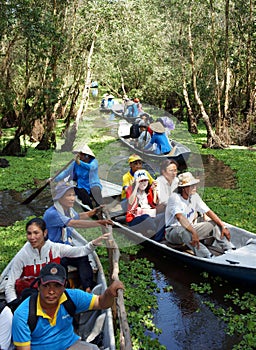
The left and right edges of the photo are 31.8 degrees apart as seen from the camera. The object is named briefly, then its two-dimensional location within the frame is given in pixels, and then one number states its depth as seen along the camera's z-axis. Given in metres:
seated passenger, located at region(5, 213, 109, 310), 4.90
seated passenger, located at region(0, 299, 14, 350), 3.77
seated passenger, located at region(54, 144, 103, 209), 9.70
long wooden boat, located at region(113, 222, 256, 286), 6.62
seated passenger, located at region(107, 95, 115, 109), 29.70
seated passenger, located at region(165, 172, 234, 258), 7.14
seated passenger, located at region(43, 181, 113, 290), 5.87
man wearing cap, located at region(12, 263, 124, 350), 3.79
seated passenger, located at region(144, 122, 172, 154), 14.82
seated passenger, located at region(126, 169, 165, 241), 8.19
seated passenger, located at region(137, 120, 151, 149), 16.48
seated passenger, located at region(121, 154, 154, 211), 8.91
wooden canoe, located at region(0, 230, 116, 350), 4.61
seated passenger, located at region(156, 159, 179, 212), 8.56
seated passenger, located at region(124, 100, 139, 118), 25.29
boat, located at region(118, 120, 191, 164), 14.62
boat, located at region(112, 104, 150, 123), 24.83
